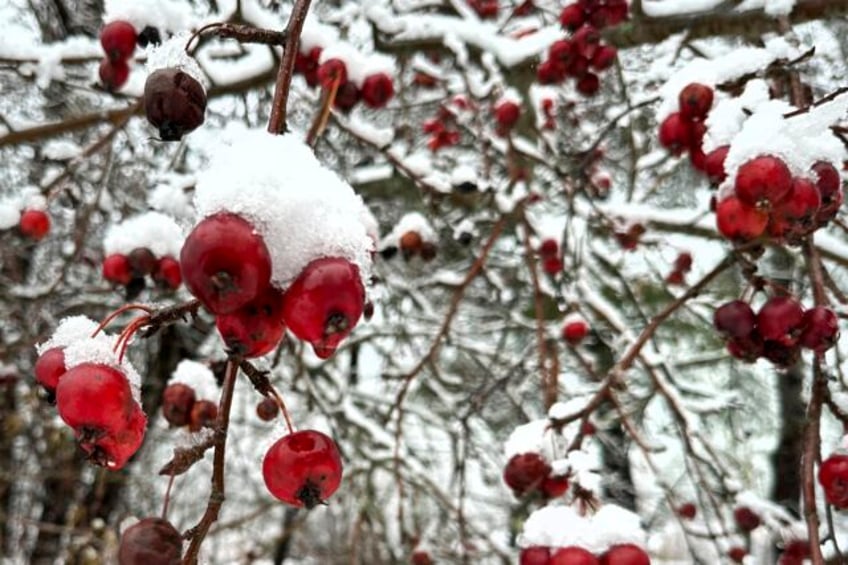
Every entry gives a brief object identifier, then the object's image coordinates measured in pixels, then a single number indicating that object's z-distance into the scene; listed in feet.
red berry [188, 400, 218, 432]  1.07
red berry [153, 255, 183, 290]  1.33
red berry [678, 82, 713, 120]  0.98
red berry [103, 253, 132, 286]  1.31
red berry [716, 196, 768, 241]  0.81
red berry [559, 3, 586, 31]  1.48
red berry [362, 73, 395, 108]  1.29
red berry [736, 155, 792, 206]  0.77
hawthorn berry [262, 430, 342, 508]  0.63
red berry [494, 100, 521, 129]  1.81
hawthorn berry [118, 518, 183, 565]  0.58
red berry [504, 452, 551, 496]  0.97
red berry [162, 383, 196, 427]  1.08
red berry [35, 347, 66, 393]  0.68
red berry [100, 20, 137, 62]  1.21
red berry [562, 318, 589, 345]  1.77
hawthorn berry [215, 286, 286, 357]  0.55
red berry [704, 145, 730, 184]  0.89
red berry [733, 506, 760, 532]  1.40
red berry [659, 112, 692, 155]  1.03
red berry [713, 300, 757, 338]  0.89
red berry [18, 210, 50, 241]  1.64
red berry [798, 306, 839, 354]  0.85
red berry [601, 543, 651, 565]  0.77
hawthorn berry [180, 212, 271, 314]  0.51
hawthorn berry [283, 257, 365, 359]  0.53
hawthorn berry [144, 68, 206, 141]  0.65
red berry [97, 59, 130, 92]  1.26
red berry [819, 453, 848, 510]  0.82
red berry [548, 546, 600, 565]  0.77
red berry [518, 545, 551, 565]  0.79
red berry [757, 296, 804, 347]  0.86
